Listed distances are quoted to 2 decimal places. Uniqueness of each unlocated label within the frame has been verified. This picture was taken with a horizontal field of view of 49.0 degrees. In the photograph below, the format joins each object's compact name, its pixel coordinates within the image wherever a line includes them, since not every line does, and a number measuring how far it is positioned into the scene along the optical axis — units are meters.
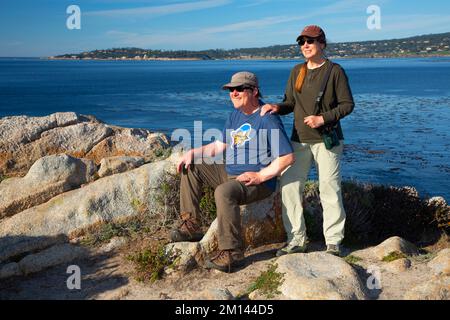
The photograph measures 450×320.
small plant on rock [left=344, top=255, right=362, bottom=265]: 5.79
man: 5.54
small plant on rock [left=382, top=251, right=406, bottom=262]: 5.93
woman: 5.51
